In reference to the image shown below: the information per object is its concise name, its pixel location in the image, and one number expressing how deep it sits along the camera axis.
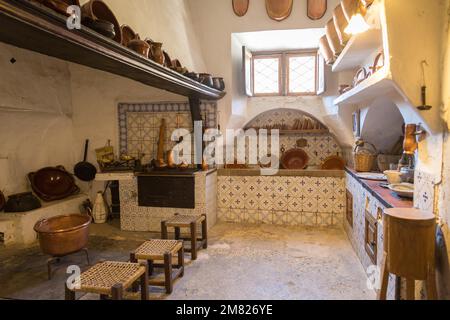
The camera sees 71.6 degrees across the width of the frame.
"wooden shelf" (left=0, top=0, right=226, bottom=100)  1.35
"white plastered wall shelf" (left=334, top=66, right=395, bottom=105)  1.84
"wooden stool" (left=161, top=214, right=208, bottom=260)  3.08
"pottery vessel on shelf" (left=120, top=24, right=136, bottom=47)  2.55
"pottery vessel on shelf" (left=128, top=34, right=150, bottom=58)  2.34
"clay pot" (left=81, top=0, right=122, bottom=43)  2.19
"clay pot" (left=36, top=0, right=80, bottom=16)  1.50
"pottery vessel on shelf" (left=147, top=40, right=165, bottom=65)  2.70
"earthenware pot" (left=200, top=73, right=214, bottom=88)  3.69
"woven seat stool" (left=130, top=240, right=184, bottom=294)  2.42
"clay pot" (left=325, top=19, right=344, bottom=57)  3.12
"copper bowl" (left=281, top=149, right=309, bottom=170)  4.62
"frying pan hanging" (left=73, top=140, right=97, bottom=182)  4.56
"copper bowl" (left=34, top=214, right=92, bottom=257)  2.65
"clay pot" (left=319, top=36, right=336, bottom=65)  3.48
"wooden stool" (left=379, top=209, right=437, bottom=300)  1.48
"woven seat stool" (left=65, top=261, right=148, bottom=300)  1.87
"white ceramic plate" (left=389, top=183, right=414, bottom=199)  2.20
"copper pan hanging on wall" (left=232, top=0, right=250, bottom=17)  4.08
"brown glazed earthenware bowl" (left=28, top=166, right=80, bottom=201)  4.06
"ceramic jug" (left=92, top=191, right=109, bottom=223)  4.39
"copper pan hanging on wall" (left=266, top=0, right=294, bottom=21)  3.95
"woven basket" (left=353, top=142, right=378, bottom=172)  3.58
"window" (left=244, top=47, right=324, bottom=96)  4.69
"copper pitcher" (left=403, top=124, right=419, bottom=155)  1.84
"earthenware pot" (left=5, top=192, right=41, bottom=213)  3.61
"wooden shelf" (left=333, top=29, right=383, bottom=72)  2.62
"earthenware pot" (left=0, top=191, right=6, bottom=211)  3.68
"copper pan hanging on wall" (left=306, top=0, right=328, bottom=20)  3.88
